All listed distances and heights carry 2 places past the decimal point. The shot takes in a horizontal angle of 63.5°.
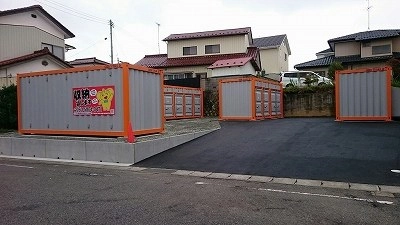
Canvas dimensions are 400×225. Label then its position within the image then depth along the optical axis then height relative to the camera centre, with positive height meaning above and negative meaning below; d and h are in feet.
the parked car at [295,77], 76.00 +7.28
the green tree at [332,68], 75.72 +8.77
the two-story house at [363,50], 93.20 +16.59
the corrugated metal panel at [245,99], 50.52 +1.28
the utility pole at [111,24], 122.62 +32.15
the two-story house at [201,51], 94.99 +17.26
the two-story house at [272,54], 122.21 +20.00
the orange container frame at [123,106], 31.63 +0.23
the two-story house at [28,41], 71.31 +17.08
